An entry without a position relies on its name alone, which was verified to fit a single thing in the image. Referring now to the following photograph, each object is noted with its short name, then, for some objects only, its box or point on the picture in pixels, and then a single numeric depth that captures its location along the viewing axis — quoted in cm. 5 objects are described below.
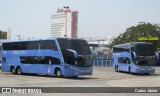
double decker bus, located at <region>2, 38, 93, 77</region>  3061
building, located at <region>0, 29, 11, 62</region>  8716
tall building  16412
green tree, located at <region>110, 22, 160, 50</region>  8619
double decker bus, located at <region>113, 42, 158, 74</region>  3819
